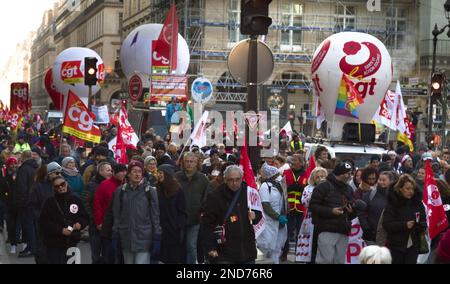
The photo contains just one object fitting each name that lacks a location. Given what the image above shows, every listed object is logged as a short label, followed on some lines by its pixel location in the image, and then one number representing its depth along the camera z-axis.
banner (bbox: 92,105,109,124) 34.00
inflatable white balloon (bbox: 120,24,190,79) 38.22
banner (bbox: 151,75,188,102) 31.84
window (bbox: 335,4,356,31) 50.53
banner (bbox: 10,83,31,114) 48.72
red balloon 43.97
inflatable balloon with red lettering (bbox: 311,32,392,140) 24.84
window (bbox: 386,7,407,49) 49.75
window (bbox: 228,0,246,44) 50.31
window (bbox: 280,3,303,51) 51.19
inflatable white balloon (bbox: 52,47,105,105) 42.25
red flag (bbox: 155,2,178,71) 35.44
